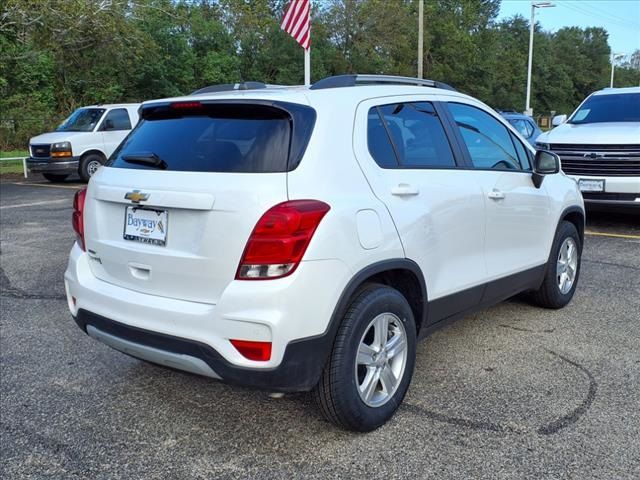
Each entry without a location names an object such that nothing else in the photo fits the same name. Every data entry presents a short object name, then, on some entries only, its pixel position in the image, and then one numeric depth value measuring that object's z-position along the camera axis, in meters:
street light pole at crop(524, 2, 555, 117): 35.81
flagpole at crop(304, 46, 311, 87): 11.28
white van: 15.43
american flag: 11.52
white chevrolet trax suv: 2.86
